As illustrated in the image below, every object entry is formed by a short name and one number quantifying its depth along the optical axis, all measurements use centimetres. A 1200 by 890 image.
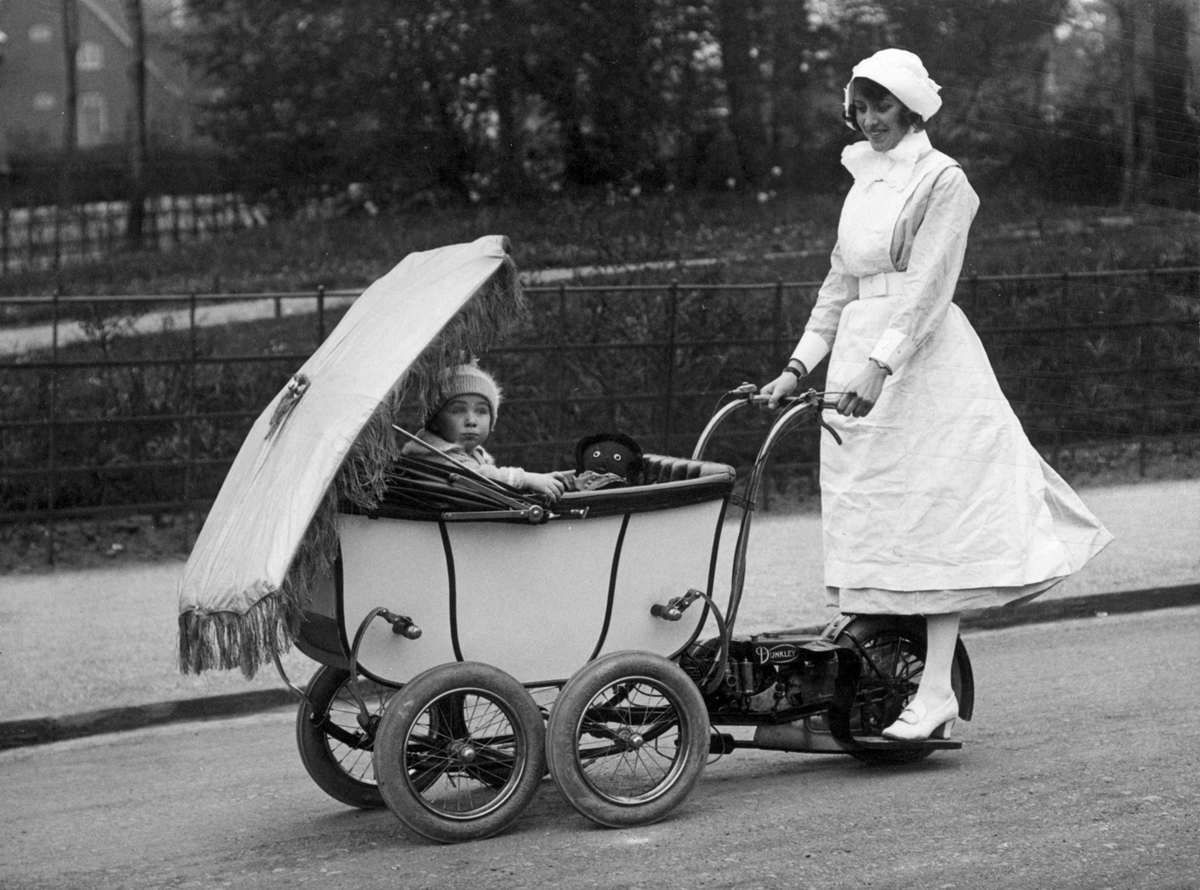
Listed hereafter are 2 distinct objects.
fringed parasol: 436
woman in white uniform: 524
